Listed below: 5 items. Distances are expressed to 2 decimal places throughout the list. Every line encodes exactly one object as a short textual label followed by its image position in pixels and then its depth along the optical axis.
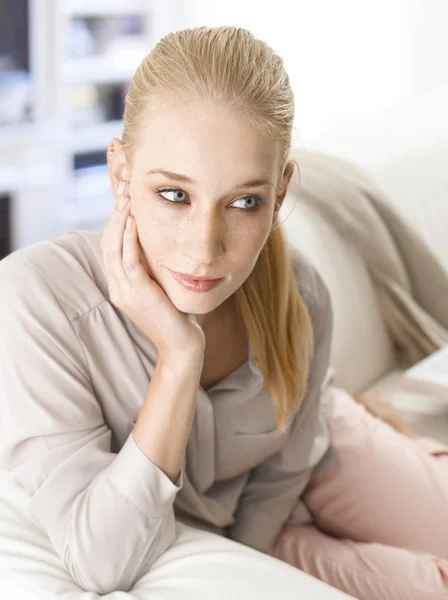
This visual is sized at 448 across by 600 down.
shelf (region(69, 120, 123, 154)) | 4.06
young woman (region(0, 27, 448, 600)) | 1.00
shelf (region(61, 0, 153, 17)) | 3.98
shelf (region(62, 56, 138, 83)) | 4.04
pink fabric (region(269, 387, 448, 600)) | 1.27
